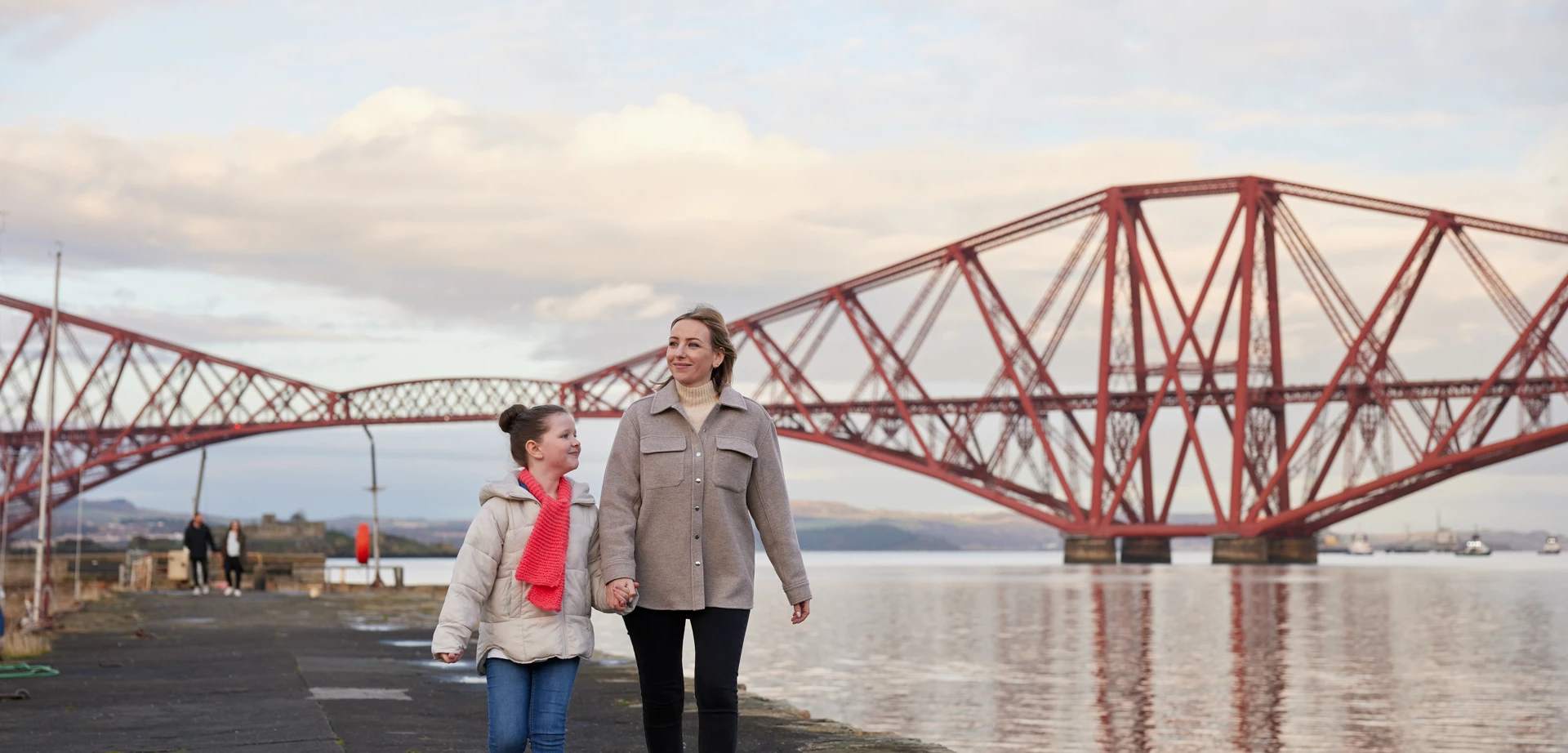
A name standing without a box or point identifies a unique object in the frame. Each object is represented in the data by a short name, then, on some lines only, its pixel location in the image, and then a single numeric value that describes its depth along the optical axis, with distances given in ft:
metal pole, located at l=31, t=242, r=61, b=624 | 61.00
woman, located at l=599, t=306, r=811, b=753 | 19.51
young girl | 19.17
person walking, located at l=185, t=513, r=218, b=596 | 104.42
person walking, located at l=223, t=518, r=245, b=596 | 102.06
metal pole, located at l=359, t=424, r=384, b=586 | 112.80
